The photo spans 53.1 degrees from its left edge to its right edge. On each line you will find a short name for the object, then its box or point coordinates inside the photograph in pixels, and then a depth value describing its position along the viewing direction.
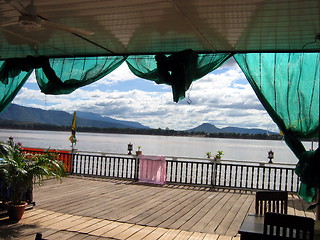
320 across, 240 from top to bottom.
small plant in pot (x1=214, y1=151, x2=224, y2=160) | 8.11
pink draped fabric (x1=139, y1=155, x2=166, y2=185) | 8.27
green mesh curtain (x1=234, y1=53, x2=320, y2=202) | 4.26
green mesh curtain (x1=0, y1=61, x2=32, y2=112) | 5.98
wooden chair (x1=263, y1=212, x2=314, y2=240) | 2.16
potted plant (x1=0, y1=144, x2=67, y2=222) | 4.32
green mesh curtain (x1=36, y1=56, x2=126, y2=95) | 5.41
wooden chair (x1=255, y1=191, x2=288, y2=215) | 3.23
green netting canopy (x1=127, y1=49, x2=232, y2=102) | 4.61
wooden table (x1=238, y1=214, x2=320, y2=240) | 2.43
